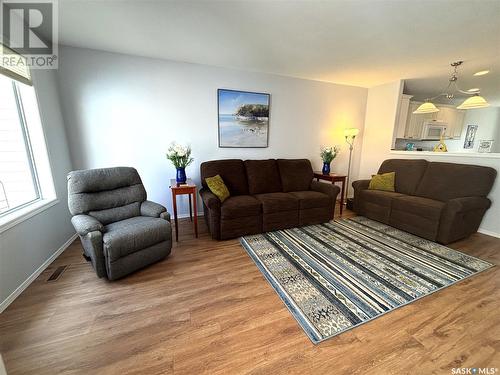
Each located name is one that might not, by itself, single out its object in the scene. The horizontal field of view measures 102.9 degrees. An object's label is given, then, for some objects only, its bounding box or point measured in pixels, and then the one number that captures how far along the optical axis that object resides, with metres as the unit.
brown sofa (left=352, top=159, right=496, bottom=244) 2.57
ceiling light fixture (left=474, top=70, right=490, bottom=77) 3.18
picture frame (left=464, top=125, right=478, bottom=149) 5.52
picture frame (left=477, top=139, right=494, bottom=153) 3.49
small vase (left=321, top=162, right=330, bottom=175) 3.77
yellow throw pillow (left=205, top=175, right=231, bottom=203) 2.79
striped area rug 1.54
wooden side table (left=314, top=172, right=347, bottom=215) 3.55
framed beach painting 3.31
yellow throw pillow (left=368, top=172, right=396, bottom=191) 3.45
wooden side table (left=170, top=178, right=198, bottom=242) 2.56
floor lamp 3.88
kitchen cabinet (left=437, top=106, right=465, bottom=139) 4.95
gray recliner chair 1.78
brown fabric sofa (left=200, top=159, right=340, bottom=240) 2.65
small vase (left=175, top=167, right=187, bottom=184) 2.78
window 1.86
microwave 4.67
